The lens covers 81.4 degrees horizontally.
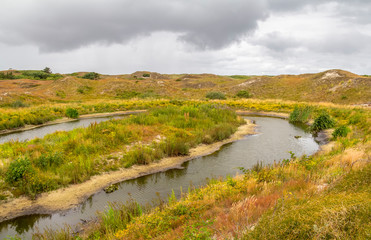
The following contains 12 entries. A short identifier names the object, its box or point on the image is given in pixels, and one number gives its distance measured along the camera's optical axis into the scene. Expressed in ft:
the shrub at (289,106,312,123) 81.44
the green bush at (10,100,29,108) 109.32
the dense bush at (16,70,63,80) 251.09
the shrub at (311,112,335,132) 64.59
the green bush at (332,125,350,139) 49.65
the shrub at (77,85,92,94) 183.43
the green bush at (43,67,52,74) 314.76
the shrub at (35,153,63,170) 31.79
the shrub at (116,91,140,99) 177.68
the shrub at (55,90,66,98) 166.75
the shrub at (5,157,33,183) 27.81
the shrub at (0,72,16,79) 226.71
